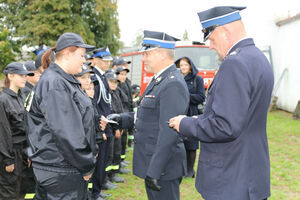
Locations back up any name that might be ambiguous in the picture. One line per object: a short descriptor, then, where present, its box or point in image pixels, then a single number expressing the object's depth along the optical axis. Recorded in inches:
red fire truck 432.9
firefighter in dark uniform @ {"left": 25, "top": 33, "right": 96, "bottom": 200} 89.2
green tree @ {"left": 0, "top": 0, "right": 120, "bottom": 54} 840.9
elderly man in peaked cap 71.9
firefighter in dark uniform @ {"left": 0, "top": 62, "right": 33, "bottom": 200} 151.1
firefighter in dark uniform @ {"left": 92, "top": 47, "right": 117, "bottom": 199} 179.5
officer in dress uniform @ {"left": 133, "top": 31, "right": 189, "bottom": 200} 101.2
